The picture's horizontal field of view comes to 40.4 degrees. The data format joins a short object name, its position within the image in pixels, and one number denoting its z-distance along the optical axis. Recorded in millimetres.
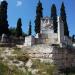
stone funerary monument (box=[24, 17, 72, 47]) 11254
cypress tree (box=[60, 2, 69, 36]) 17926
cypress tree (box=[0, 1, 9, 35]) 17401
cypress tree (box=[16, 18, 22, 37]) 19188
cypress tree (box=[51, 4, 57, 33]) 18468
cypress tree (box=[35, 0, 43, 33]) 17823
